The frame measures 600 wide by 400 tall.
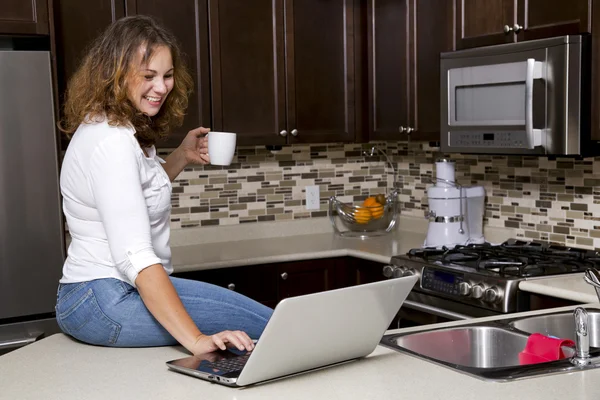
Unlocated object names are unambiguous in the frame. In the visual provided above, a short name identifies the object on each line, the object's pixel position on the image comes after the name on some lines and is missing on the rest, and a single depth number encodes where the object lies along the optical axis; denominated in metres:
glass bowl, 4.24
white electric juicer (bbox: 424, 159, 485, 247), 3.71
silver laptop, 1.50
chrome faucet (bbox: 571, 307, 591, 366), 1.70
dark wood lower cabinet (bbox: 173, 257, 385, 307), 3.55
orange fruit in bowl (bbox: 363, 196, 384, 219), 4.24
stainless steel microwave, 2.94
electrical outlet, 4.41
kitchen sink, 1.99
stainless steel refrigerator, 3.05
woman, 1.80
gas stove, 2.94
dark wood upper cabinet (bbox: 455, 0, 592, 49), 2.92
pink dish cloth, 1.84
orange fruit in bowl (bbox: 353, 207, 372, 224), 4.23
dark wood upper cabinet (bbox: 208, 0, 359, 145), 3.76
